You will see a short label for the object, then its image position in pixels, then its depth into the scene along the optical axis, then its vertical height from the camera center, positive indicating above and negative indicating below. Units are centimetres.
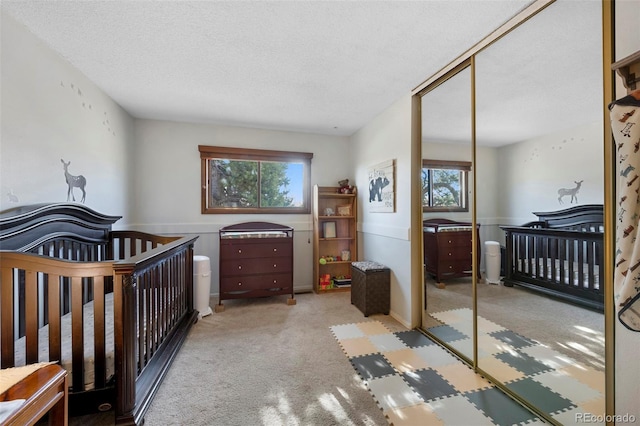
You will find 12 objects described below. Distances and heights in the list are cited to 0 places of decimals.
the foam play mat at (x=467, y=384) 147 -119
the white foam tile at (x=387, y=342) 230 -120
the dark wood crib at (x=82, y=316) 138 -61
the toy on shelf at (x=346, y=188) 395 +36
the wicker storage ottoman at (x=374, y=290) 299 -91
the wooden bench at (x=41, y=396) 90 -68
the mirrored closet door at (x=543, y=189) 135 +13
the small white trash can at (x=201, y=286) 300 -85
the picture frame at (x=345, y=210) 404 +2
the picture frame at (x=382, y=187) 300 +29
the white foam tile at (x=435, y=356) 208 -120
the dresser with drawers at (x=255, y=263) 323 -65
